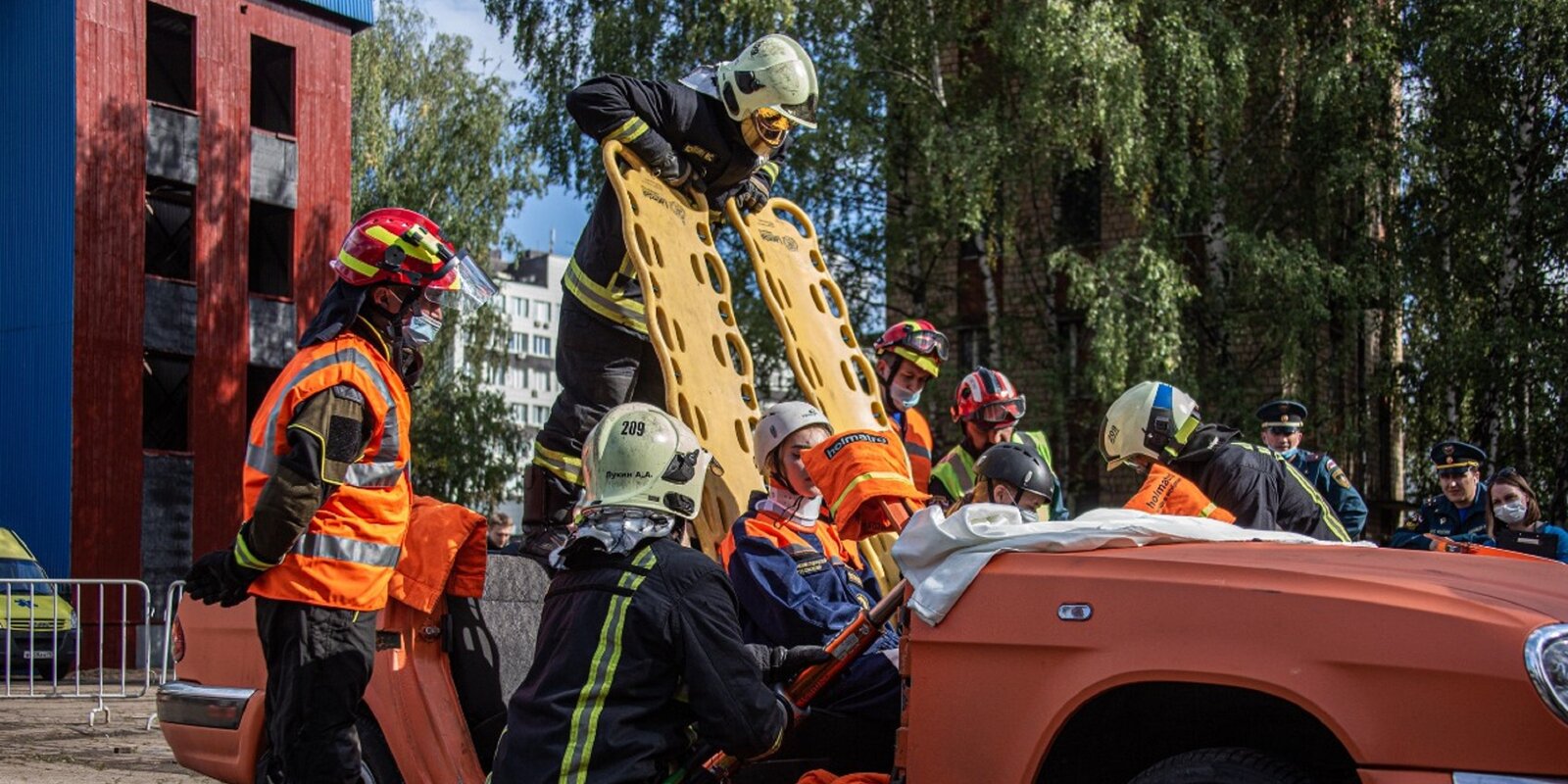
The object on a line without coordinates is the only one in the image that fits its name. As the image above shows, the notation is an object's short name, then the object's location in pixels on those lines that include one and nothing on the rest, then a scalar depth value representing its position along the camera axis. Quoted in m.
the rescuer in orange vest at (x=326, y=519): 4.86
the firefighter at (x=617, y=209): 6.78
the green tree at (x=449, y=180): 33.91
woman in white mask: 9.29
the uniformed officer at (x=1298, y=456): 9.73
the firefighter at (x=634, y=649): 3.96
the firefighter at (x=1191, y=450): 6.34
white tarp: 4.01
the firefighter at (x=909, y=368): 8.76
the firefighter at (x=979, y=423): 8.40
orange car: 3.31
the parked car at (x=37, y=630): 13.27
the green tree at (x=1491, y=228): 19.84
